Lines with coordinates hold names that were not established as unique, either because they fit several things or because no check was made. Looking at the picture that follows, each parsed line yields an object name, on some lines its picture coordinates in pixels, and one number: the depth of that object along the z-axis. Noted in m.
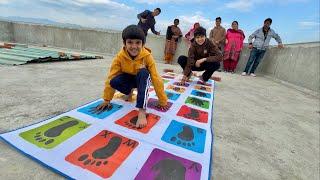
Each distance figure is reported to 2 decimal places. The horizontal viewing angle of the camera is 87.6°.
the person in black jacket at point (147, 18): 4.69
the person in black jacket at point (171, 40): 5.92
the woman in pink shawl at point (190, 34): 5.50
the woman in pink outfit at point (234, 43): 5.31
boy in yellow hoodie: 1.64
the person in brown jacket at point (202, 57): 2.97
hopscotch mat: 1.07
